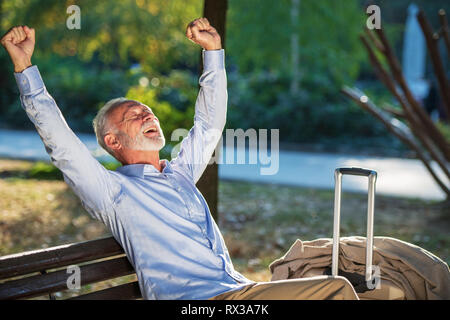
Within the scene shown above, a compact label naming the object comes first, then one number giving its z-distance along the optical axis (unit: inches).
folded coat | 112.3
